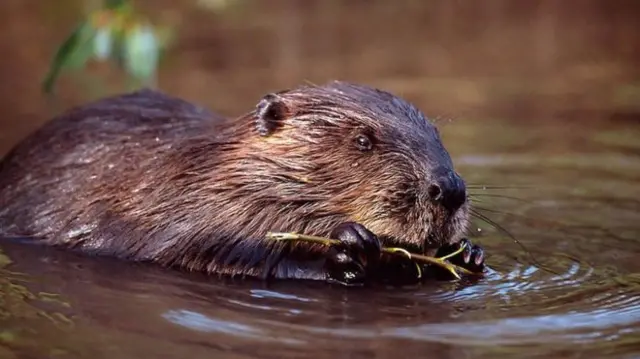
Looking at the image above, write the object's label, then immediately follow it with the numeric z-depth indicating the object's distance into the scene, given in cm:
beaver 653
